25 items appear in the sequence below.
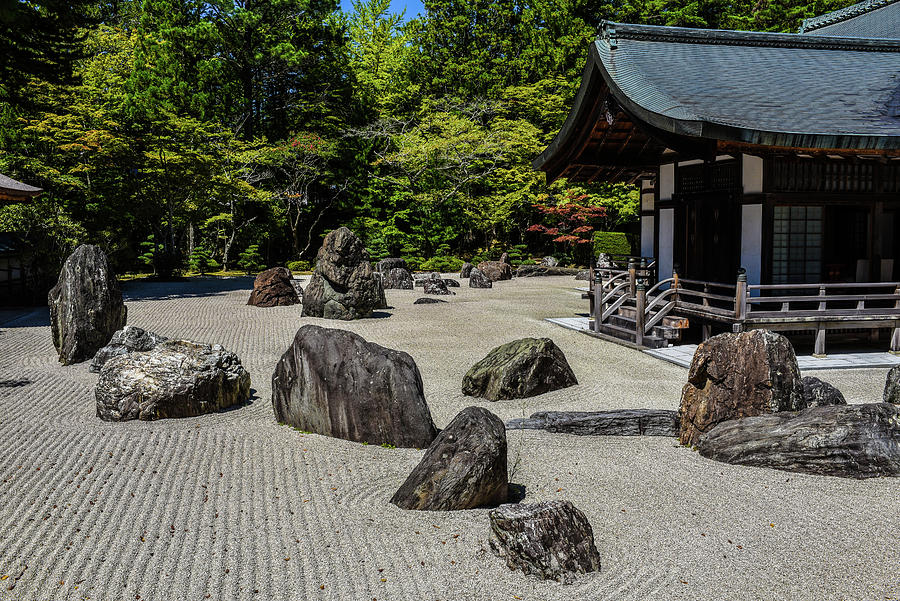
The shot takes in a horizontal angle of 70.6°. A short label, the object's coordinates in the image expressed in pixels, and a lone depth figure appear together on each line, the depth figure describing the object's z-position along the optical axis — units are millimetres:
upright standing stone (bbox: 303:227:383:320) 13695
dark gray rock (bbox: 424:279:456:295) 18641
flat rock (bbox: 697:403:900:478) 4883
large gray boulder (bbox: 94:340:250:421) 6355
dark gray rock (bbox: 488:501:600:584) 3521
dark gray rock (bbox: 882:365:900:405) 6152
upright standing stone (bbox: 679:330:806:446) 5609
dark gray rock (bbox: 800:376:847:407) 6027
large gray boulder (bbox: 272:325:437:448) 5723
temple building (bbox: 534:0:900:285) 9609
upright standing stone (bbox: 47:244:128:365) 9273
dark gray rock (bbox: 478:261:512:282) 23781
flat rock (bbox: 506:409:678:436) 6082
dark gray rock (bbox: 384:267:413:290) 20828
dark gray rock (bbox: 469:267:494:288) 21047
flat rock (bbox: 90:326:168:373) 8602
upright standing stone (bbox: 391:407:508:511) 4273
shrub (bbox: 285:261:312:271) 28328
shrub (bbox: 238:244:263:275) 28078
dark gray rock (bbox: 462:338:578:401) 7574
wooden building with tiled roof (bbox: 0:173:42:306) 15859
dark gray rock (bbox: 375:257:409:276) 21766
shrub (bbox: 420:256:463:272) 28609
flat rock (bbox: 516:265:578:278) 25641
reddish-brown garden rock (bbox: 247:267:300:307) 16000
